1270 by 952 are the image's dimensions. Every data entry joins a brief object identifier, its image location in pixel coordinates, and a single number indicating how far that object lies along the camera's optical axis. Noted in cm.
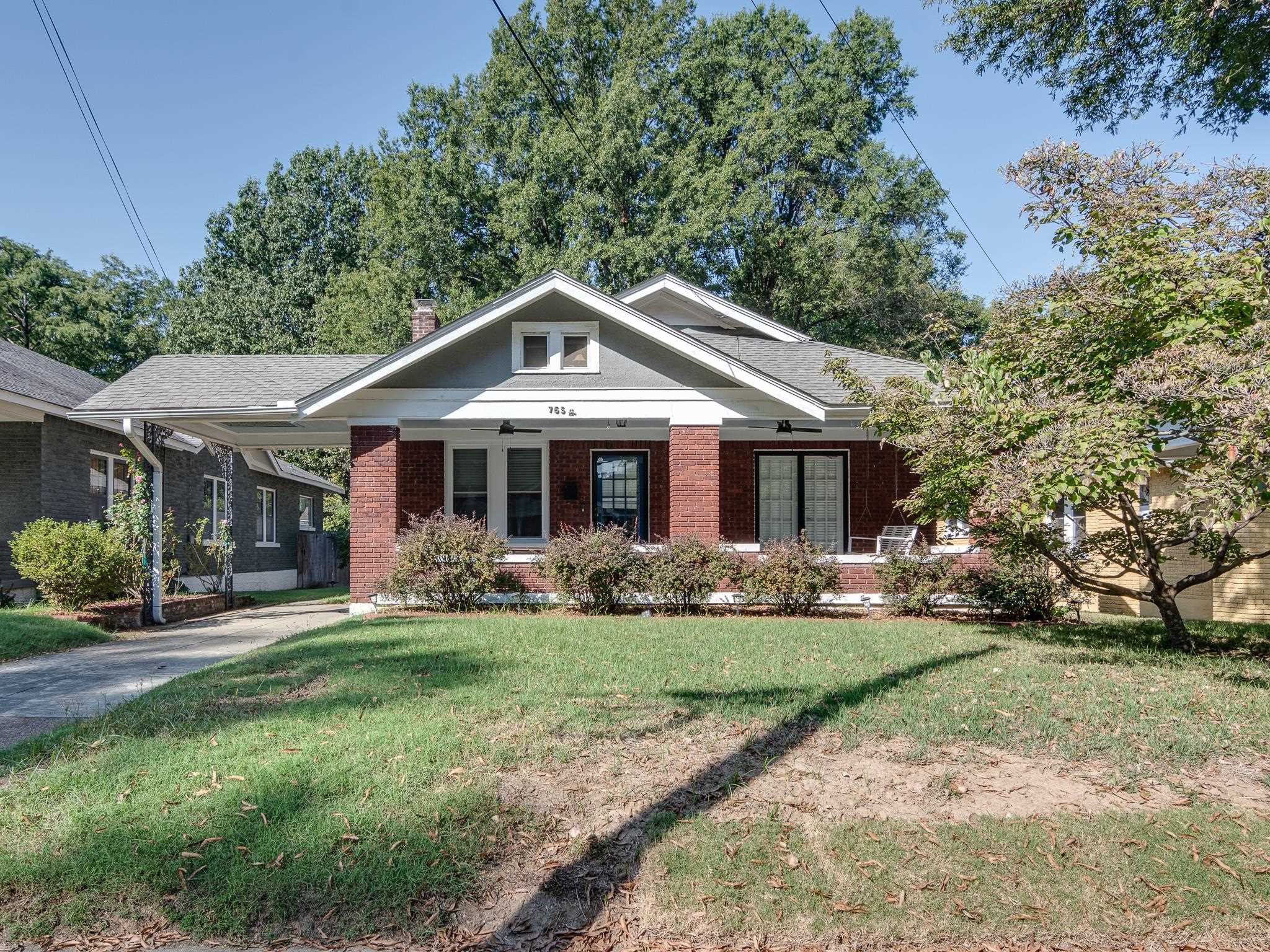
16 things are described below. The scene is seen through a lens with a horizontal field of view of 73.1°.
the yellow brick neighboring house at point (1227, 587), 1280
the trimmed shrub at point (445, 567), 1213
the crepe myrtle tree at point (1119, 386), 674
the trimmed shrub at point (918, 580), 1214
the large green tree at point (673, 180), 2856
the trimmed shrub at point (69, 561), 1218
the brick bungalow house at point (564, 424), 1280
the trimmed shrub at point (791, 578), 1204
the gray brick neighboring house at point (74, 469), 1412
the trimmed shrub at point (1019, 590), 1173
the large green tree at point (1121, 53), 1127
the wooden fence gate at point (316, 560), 2572
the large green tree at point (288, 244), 3666
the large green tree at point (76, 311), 3412
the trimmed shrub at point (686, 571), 1197
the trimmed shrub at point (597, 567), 1198
